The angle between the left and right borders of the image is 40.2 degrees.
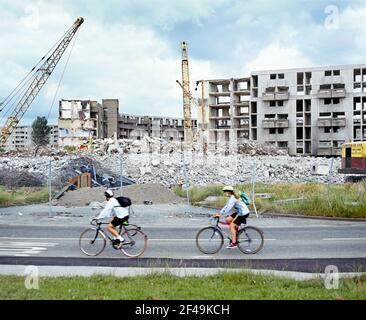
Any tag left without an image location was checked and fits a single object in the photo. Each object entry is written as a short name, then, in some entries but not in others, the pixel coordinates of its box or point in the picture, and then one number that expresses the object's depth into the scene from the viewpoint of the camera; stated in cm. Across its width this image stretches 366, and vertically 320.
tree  11812
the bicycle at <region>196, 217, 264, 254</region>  1161
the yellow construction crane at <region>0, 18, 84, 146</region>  6856
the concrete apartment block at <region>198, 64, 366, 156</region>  7069
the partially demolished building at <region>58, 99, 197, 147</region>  9681
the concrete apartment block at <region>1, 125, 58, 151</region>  15170
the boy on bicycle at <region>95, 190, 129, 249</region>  1092
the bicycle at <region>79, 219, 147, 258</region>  1132
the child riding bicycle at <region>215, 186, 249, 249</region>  1134
